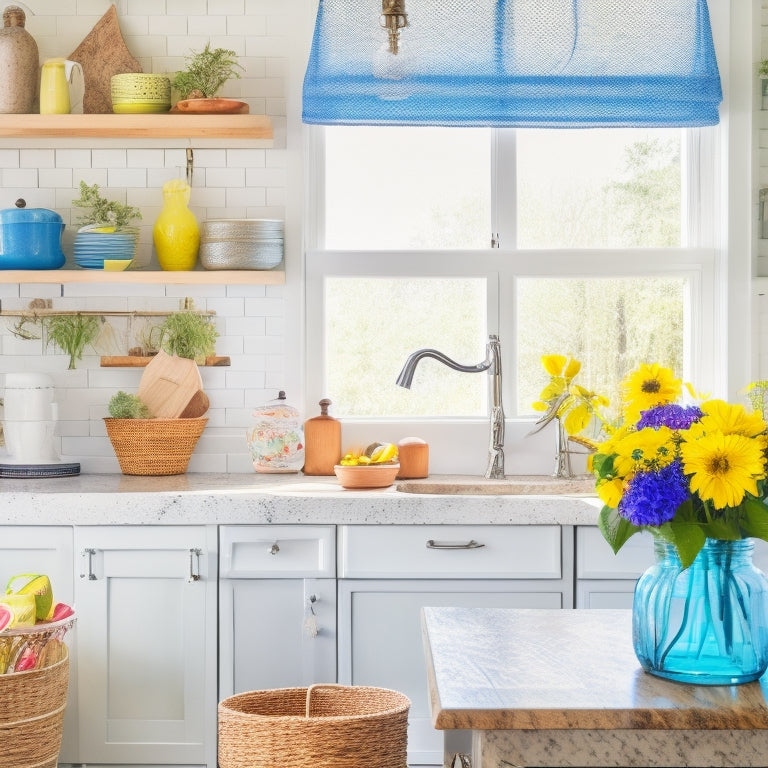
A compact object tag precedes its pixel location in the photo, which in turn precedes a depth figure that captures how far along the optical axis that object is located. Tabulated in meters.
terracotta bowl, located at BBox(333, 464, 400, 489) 3.51
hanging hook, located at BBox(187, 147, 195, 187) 4.06
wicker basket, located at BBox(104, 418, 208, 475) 3.85
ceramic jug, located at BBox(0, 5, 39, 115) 3.93
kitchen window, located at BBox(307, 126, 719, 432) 4.10
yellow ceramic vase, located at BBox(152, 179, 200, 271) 3.93
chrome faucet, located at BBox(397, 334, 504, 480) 3.91
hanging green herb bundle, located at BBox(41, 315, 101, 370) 4.01
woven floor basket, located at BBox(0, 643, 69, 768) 2.90
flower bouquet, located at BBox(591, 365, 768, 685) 1.46
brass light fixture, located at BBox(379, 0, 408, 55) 3.35
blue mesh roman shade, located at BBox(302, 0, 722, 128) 3.90
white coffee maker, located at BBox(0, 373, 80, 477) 3.83
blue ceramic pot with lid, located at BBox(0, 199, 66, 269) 3.90
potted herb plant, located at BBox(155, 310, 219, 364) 3.96
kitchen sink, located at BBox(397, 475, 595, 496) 3.75
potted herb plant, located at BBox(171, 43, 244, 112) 3.87
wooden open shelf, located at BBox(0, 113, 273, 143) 3.81
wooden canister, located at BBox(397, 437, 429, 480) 3.87
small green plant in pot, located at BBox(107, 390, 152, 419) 3.87
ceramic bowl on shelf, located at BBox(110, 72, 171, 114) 3.88
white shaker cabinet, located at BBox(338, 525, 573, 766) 3.27
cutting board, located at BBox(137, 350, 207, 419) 3.99
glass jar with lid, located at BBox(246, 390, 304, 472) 3.89
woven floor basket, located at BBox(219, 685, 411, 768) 2.38
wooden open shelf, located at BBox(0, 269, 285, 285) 3.86
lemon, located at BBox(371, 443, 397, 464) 3.63
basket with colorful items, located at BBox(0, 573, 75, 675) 2.91
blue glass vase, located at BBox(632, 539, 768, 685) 1.52
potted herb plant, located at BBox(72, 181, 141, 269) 3.89
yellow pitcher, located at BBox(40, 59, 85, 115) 3.91
